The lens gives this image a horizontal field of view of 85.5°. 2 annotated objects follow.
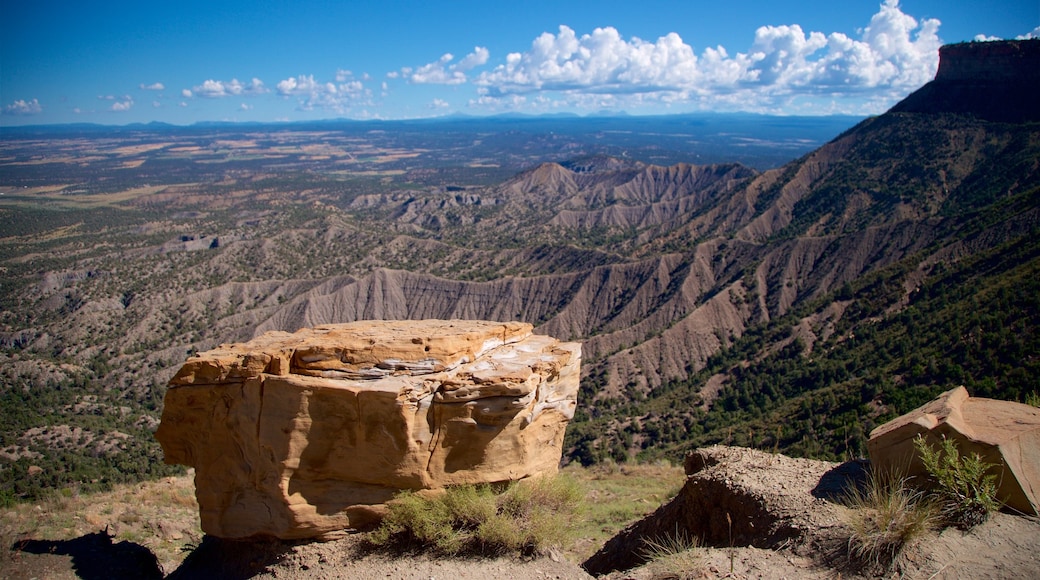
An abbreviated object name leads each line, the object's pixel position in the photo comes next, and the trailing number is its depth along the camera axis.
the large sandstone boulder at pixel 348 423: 11.81
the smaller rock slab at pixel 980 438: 8.92
